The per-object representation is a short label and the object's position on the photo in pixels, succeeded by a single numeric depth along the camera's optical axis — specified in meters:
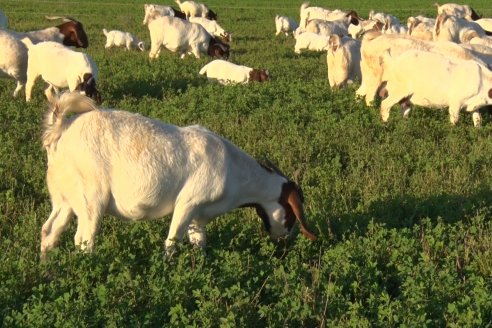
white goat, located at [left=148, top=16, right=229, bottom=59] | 23.14
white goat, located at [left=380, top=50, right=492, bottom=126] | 12.07
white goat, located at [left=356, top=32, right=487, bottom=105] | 13.89
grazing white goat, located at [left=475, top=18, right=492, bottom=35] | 27.85
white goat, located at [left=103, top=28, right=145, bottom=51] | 25.86
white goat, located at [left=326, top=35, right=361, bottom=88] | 16.38
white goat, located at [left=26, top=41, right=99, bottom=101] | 13.61
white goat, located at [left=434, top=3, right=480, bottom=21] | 33.67
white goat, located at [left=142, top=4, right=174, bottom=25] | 34.32
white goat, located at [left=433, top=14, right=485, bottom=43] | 19.56
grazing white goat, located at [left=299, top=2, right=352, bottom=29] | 38.75
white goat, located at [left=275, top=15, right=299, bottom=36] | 33.09
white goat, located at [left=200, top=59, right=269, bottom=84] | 17.19
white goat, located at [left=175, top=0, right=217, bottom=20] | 40.44
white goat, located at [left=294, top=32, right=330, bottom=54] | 26.06
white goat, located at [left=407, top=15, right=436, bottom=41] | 20.04
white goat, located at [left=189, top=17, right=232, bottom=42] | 28.12
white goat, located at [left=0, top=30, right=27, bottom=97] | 14.17
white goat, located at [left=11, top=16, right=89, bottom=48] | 17.52
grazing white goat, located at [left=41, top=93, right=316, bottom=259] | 6.18
